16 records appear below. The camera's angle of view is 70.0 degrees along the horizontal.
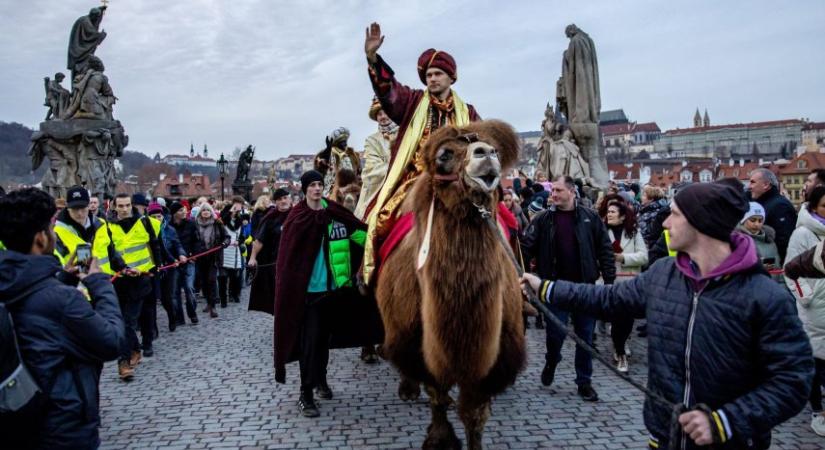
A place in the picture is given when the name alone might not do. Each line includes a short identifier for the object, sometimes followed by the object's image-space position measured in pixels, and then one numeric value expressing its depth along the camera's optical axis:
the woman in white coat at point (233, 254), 11.64
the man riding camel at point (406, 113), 5.11
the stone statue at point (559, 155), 12.84
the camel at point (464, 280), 3.61
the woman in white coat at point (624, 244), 7.01
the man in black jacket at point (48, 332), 2.63
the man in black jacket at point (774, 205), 6.89
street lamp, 26.29
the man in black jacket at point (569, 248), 6.18
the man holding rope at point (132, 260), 7.13
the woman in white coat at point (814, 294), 4.99
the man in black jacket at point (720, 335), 2.30
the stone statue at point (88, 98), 15.44
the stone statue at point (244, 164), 28.34
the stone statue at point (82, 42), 15.77
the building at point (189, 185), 64.15
